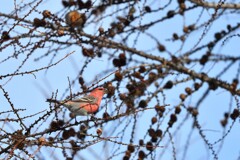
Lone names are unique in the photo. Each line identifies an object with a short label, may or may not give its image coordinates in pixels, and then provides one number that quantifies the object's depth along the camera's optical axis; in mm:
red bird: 9531
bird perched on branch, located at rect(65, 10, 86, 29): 8477
